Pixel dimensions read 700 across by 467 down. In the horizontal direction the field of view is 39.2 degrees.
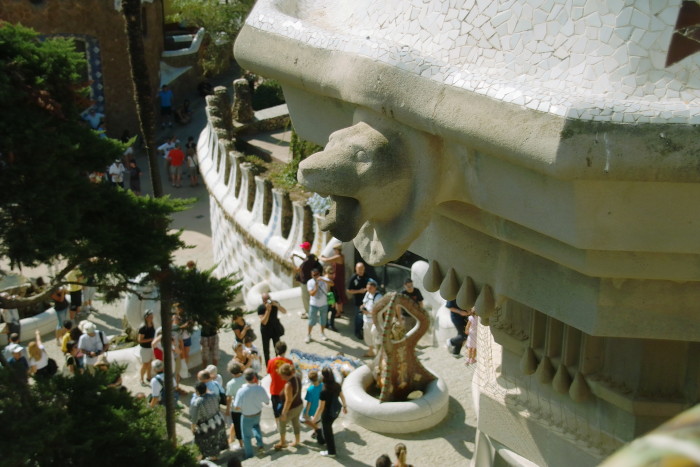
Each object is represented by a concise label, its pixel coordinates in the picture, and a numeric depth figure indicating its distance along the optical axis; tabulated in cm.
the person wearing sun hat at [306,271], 1323
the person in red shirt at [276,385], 1002
